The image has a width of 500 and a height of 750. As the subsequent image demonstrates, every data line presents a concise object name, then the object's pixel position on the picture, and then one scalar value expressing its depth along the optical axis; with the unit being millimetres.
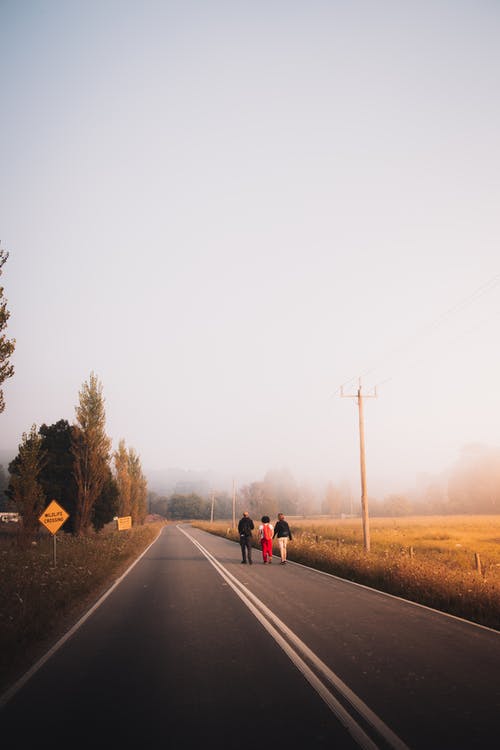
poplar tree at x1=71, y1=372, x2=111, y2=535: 32656
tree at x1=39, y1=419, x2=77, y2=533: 39312
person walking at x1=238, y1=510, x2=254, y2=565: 18297
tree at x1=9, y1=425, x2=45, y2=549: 23650
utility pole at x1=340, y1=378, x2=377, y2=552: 21298
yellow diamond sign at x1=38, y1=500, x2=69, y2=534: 16391
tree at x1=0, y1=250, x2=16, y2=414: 15602
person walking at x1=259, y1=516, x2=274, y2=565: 18750
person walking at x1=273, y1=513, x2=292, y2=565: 18312
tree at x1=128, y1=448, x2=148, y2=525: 62625
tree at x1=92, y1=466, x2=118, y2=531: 43031
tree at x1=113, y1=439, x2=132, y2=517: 56156
